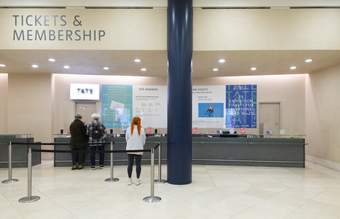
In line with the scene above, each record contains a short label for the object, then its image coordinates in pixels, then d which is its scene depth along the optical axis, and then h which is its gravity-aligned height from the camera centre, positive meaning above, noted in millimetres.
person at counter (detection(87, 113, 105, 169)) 7590 -656
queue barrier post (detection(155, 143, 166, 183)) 5999 -1519
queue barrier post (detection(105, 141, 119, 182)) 6109 -1585
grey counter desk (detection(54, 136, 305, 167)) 7980 -1192
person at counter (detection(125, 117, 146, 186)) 5602 -553
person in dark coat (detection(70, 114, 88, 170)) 7402 -740
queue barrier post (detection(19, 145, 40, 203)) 4651 -1344
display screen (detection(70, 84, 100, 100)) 9914 +907
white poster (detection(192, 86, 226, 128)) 10242 +264
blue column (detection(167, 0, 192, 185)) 5828 +477
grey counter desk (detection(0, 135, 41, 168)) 7718 -1167
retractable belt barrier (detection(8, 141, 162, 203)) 4637 -1493
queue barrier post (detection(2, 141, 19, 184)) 5924 -1540
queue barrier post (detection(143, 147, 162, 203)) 4641 -1561
